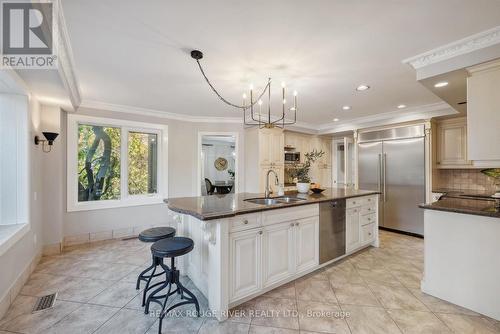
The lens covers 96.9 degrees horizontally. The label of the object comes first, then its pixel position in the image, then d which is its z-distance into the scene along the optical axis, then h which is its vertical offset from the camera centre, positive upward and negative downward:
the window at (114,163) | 3.74 +0.11
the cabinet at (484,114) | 1.96 +0.49
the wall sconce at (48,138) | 3.00 +0.43
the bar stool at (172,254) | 1.85 -0.72
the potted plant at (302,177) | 3.37 -0.19
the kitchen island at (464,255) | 1.95 -0.83
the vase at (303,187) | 3.37 -0.29
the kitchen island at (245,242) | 1.93 -0.75
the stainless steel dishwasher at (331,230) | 2.82 -0.82
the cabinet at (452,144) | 4.00 +0.44
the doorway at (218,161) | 8.72 +0.29
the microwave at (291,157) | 5.42 +0.27
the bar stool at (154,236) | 2.17 -0.68
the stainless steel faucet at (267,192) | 2.97 -0.33
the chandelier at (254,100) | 2.22 +1.13
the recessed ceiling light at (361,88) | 3.07 +1.13
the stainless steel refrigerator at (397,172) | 4.20 -0.10
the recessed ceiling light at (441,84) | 2.40 +0.92
